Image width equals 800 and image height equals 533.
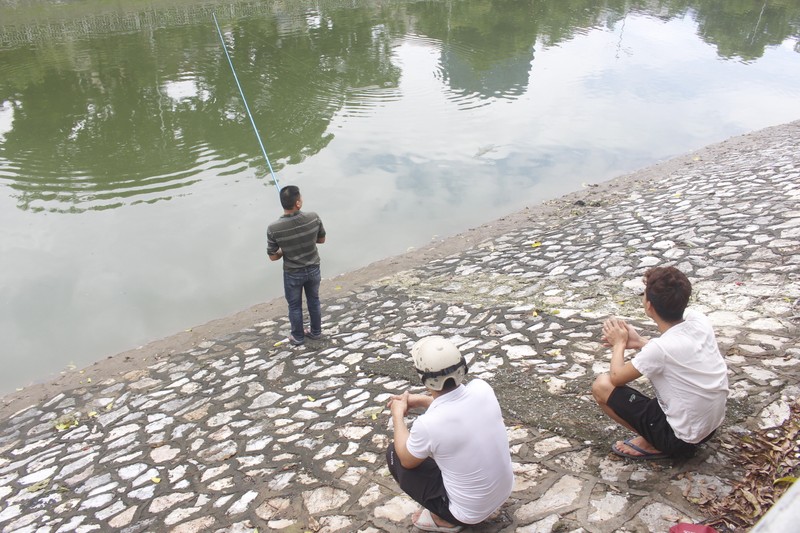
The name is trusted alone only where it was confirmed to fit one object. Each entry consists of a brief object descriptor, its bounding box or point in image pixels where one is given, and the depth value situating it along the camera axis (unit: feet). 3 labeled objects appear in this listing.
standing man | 18.53
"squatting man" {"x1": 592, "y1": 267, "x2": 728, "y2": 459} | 10.29
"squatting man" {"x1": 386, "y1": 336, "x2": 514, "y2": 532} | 9.37
